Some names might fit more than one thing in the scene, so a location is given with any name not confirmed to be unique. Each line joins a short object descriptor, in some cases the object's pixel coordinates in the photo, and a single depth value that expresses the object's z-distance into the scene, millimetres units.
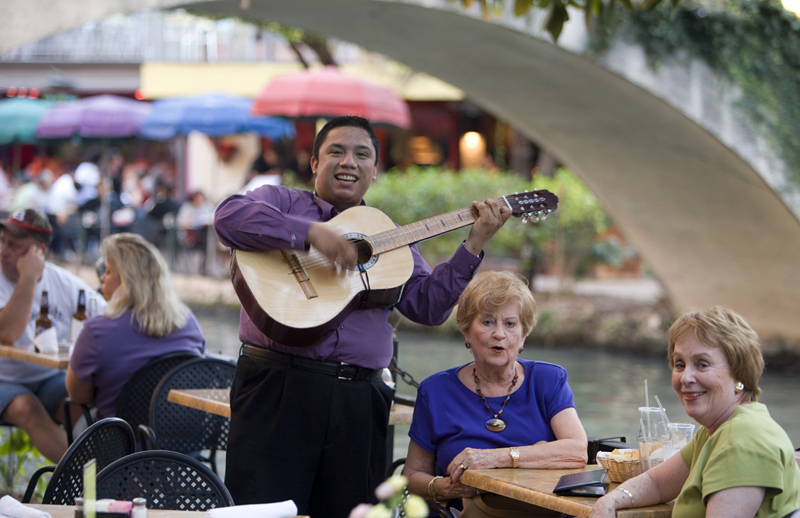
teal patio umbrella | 37406
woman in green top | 5160
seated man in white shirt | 10656
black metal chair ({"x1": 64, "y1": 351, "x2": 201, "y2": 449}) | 9328
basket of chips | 6234
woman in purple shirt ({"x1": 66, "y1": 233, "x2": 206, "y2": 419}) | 9484
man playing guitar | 6727
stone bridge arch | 16281
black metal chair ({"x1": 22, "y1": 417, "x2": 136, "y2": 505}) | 5891
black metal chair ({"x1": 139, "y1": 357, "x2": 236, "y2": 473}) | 9125
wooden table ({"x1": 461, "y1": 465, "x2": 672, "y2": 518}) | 5715
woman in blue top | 6957
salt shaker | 4613
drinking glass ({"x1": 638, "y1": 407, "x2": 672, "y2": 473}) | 6172
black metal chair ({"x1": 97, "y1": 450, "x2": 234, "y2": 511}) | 5727
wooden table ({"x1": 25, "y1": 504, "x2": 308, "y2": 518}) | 5098
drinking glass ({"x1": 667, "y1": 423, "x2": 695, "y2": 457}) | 6223
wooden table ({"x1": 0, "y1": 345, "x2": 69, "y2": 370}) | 10164
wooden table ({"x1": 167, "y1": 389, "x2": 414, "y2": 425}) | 8203
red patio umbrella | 29141
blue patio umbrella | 31828
